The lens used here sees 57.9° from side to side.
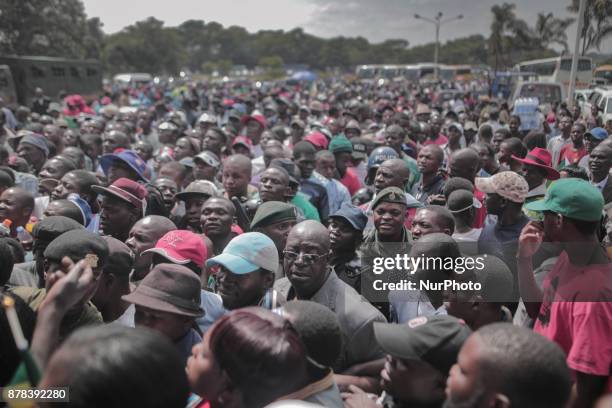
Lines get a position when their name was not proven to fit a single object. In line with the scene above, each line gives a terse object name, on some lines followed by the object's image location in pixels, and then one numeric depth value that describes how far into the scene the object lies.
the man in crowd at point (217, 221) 4.64
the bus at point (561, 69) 18.92
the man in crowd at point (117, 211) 4.60
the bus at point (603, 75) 21.14
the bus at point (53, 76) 22.28
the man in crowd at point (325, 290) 3.00
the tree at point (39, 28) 32.62
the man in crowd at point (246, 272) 3.25
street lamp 46.25
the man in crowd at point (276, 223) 4.39
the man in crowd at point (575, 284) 2.44
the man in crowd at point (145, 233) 4.02
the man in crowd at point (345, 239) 4.10
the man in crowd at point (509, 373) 1.70
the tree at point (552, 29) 30.73
